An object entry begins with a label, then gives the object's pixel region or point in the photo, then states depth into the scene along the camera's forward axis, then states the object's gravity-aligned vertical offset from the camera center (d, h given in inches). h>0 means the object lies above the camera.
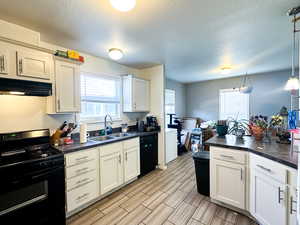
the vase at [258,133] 83.9 -13.2
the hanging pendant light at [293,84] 76.2 +14.1
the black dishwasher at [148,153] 118.8 -36.0
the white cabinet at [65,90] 80.6 +12.8
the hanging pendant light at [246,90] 122.4 +17.9
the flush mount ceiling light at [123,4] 47.4 +36.1
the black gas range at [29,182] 52.9 -28.5
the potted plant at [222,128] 97.0 -11.8
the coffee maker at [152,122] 132.3 -10.4
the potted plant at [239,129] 92.6 -12.5
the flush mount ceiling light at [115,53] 94.2 +38.4
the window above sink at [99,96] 106.8 +12.0
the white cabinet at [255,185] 52.5 -33.5
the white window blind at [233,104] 193.2 +8.7
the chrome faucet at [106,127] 113.9 -12.8
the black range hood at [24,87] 61.9 +11.3
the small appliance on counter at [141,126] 128.9 -13.9
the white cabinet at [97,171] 73.5 -36.1
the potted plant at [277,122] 83.6 -6.9
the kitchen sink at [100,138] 102.2 -19.5
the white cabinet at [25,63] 61.8 +22.6
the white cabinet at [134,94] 125.6 +15.6
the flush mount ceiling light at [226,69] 146.4 +44.0
